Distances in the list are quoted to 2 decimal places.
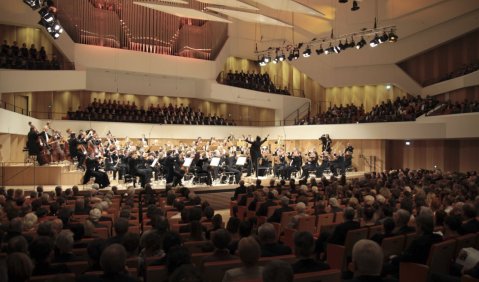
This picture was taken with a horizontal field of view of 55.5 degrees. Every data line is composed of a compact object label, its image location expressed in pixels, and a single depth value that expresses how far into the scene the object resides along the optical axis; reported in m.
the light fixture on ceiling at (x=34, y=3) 11.30
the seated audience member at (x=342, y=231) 4.91
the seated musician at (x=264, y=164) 16.83
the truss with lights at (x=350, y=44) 15.74
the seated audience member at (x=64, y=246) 3.84
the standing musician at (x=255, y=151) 15.81
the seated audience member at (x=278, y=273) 2.50
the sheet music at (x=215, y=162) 13.92
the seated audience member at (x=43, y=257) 3.38
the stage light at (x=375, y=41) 16.04
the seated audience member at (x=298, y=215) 5.90
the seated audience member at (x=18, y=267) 2.84
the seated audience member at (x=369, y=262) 2.77
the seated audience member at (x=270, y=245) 4.01
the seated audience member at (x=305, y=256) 3.30
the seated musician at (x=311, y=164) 16.84
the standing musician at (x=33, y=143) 12.84
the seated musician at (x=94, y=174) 12.13
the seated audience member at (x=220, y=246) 3.73
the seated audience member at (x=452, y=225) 4.59
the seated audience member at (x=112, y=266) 2.92
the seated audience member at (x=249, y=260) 3.08
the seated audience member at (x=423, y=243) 3.94
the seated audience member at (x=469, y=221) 4.77
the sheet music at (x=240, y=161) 14.49
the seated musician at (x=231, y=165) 14.81
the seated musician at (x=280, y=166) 16.43
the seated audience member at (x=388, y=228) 4.73
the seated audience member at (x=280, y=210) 6.56
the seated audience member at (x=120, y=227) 4.43
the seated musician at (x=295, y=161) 16.94
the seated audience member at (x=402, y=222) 4.93
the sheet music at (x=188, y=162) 13.25
